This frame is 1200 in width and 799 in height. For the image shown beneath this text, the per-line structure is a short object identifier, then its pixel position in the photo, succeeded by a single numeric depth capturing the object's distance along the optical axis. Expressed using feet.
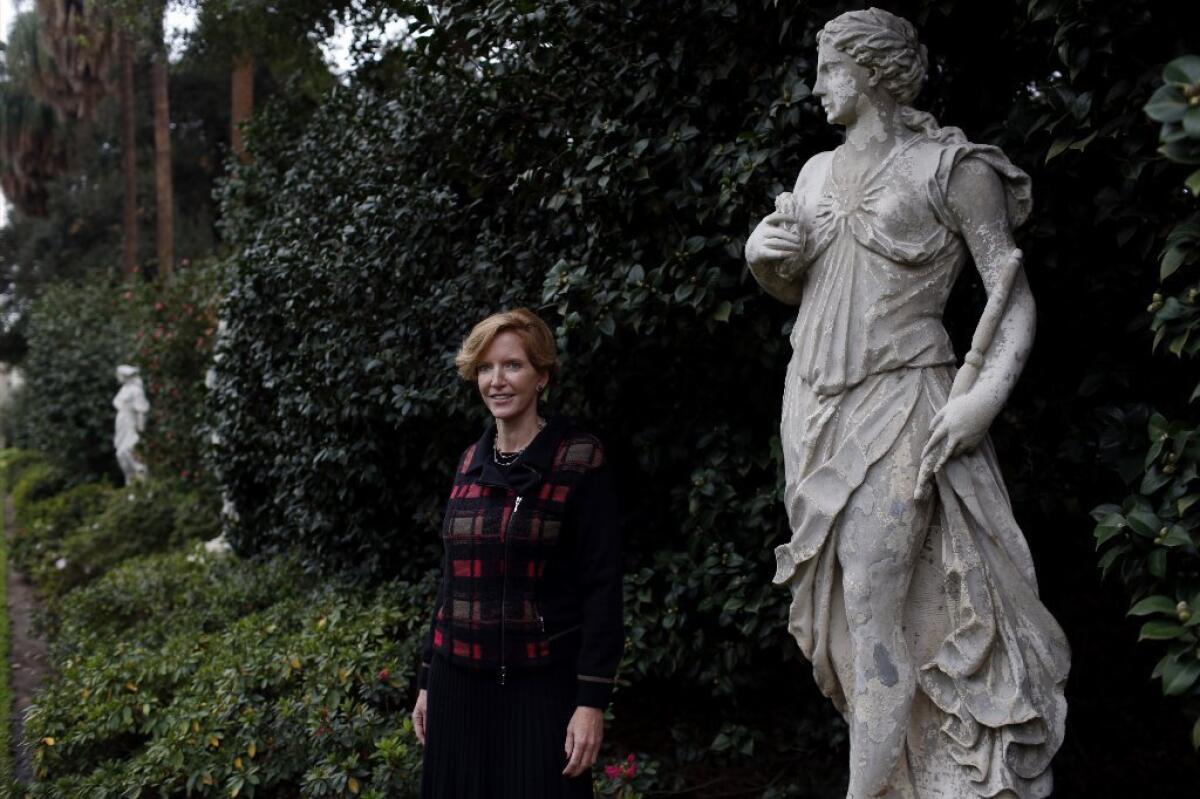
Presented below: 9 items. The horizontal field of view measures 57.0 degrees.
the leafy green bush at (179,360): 38.63
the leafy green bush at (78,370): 52.85
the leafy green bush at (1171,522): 8.44
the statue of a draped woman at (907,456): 8.41
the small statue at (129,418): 46.42
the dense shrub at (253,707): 15.33
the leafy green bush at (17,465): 63.59
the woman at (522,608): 9.68
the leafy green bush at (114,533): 34.55
